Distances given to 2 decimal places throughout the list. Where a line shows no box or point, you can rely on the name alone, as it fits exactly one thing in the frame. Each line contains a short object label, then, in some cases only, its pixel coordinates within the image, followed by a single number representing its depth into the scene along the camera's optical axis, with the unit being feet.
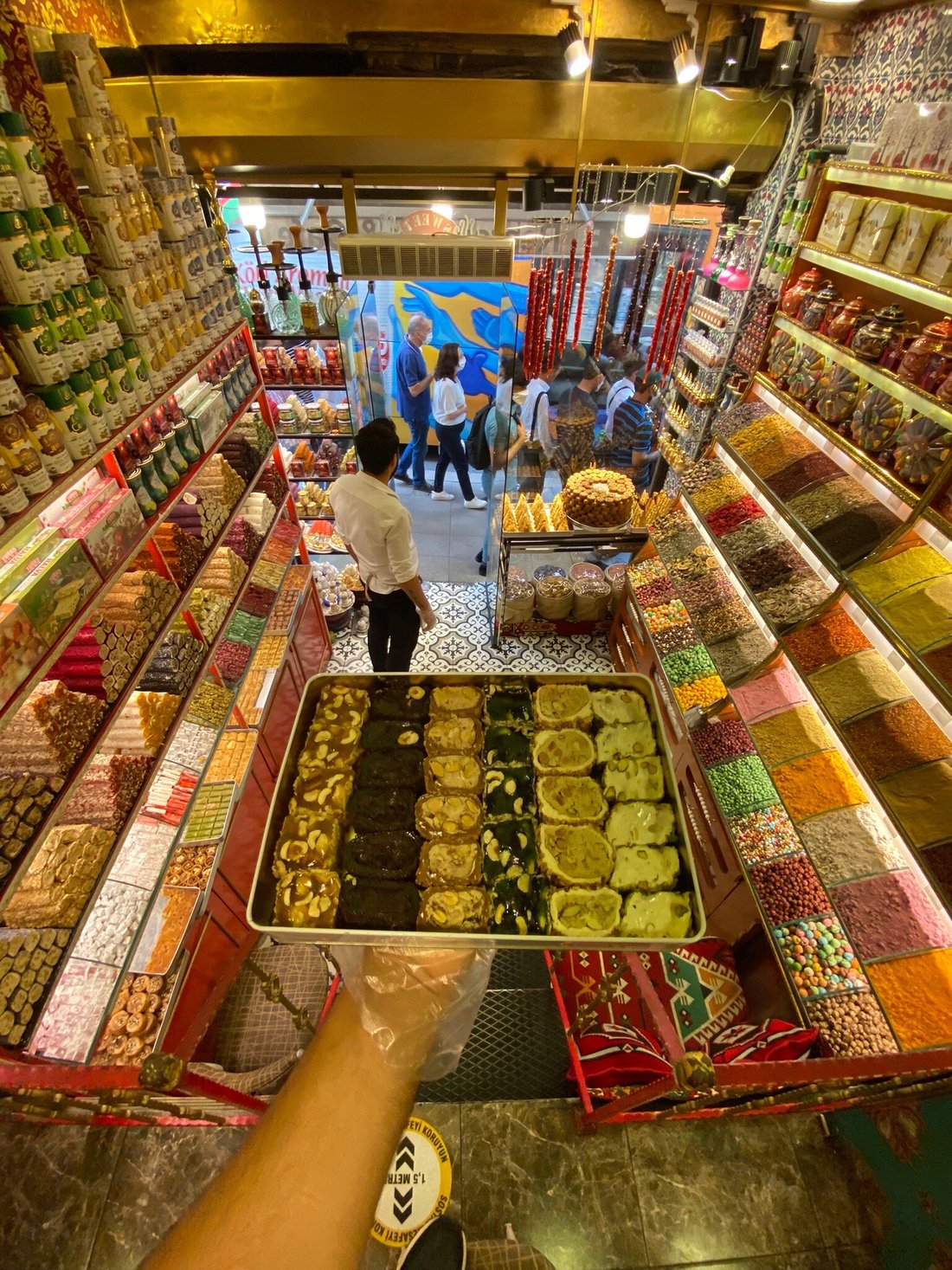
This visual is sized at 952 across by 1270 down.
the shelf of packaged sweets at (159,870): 6.92
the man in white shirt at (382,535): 10.11
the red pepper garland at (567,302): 12.60
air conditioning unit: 11.04
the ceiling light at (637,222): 12.09
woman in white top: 18.80
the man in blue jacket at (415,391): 18.93
